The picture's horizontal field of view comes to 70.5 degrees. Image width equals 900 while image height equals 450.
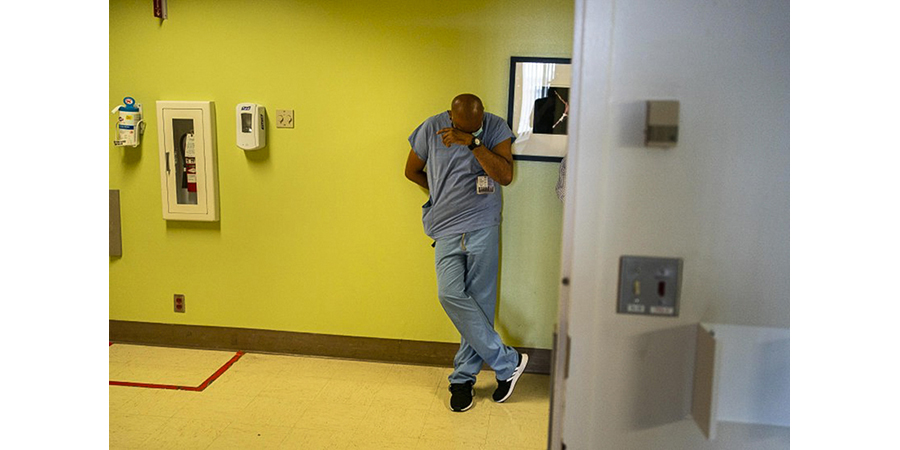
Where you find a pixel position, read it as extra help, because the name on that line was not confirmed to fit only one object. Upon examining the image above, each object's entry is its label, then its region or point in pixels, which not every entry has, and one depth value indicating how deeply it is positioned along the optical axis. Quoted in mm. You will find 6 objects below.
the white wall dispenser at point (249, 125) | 3627
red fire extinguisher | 3801
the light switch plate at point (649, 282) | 1257
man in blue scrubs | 3225
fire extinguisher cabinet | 3736
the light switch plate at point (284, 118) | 3701
